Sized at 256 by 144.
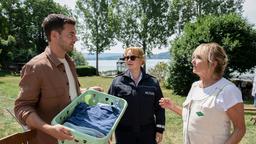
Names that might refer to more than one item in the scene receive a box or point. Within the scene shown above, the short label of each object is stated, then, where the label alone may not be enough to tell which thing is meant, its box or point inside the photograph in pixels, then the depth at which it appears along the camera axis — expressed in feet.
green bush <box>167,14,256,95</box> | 26.98
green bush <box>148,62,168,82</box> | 42.04
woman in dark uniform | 7.53
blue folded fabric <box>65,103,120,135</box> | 4.74
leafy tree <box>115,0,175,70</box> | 76.40
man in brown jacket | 4.94
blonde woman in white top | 5.20
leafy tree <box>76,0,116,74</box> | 82.42
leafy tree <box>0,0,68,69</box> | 96.42
